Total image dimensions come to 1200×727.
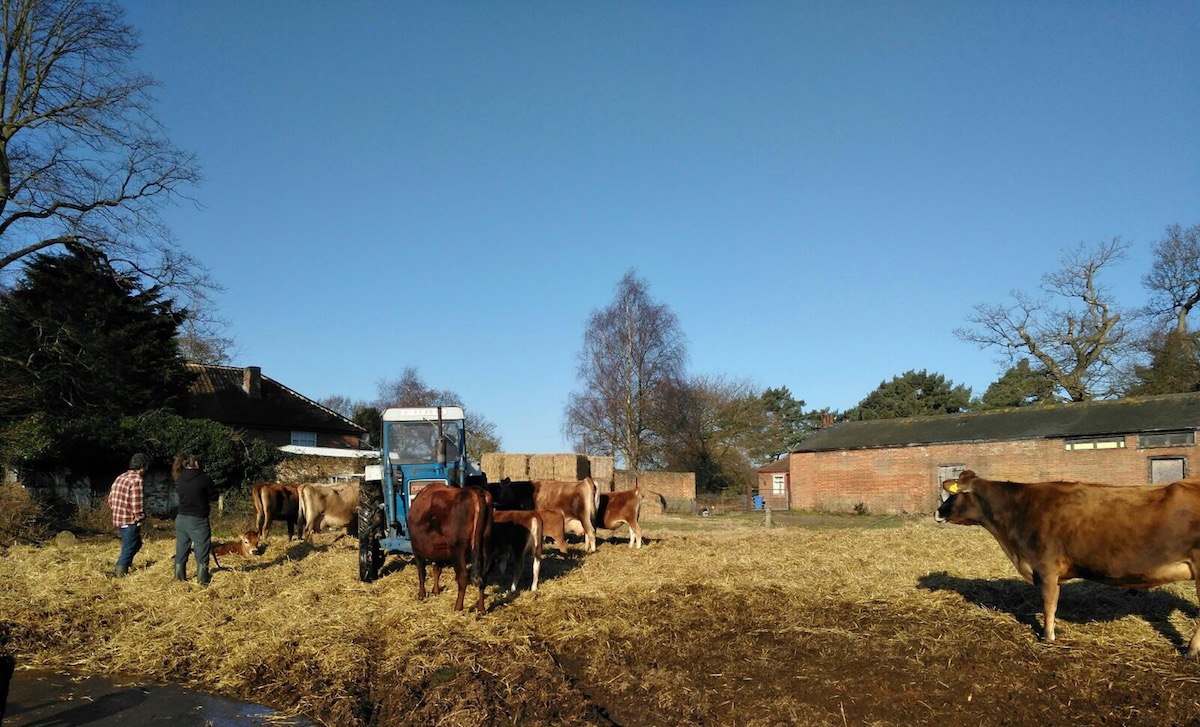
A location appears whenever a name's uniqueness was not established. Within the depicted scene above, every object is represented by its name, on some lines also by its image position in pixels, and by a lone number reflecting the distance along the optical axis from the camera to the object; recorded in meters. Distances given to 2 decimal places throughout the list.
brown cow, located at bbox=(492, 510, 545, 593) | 10.20
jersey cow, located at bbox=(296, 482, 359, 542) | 16.78
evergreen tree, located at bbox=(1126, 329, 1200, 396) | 38.53
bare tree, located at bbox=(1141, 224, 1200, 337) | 41.28
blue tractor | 10.81
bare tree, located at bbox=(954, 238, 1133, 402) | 41.72
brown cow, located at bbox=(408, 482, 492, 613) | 9.07
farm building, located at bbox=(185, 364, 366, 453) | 35.78
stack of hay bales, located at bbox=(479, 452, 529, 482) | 24.41
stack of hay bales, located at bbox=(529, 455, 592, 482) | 24.42
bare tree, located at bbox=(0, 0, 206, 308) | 20.44
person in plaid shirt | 10.71
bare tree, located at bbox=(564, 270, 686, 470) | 41.81
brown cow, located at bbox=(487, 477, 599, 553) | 14.55
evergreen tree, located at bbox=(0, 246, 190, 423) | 22.20
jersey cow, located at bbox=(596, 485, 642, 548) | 15.65
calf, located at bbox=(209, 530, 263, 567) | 13.18
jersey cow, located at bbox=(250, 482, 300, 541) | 16.59
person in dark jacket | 10.48
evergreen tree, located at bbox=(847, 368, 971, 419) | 54.72
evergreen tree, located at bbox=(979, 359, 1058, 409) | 50.47
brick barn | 28.38
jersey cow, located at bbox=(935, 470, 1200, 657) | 6.84
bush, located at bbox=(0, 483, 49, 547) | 15.56
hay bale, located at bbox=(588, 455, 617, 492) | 29.20
